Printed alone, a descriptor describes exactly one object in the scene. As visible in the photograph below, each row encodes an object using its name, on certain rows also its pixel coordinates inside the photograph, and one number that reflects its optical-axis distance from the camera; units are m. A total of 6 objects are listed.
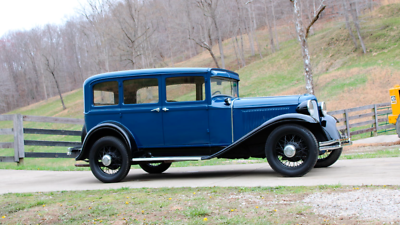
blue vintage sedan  6.12
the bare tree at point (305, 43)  14.37
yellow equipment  11.77
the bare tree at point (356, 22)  29.84
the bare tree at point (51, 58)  43.52
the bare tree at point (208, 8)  31.00
